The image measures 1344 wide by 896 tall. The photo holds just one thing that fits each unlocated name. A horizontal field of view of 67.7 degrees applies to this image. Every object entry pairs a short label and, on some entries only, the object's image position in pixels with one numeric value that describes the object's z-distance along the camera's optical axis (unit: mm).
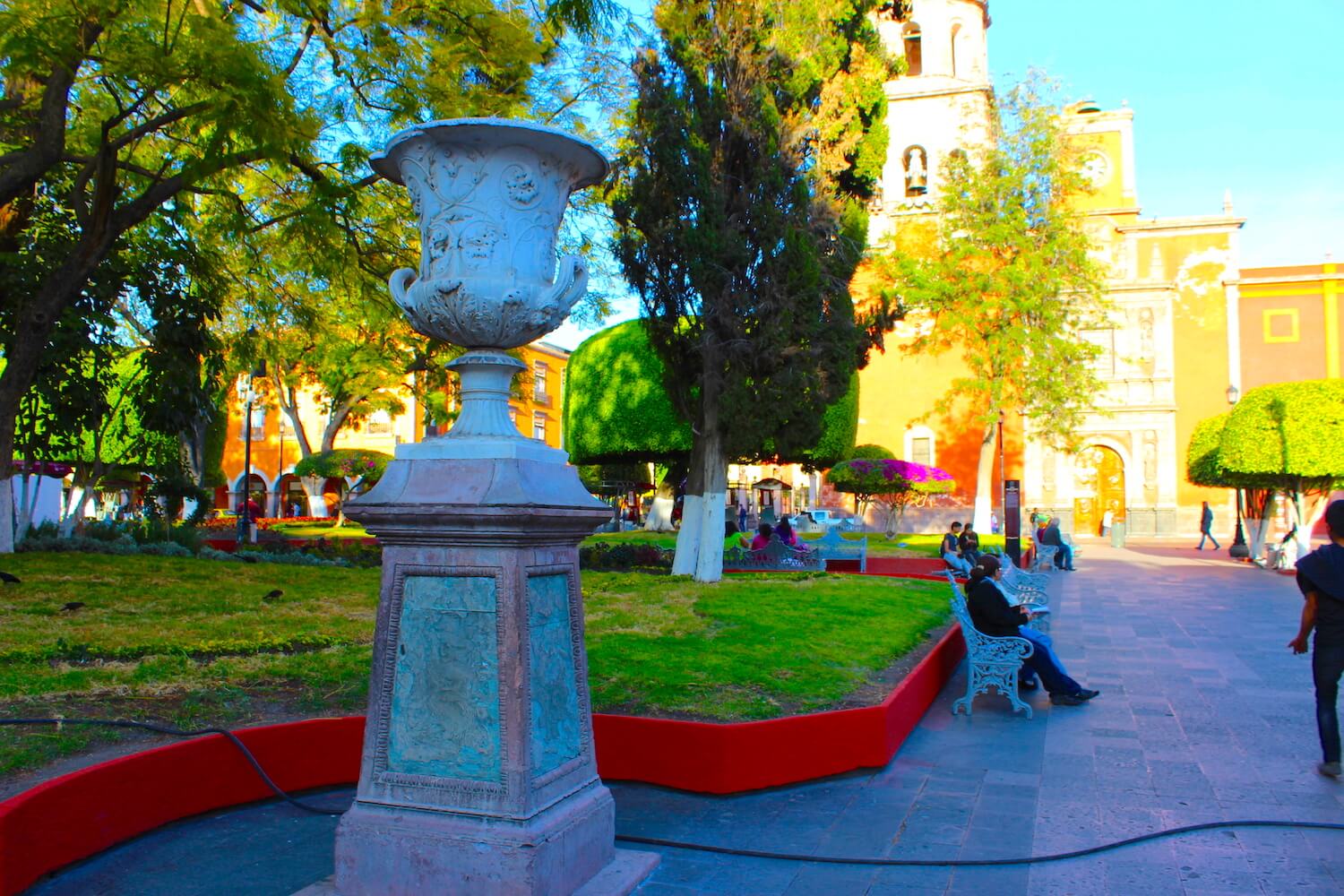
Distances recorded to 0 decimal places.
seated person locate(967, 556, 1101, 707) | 6957
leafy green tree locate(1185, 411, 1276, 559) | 22125
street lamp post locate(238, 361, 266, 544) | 19438
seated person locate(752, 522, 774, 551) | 15273
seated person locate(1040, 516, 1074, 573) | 21594
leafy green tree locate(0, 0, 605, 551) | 7898
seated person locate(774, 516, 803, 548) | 15962
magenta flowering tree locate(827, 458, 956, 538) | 21953
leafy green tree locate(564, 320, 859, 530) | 24531
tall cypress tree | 11938
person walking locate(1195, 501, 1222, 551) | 28016
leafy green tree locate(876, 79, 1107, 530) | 23781
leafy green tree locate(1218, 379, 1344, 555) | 19641
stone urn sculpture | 3303
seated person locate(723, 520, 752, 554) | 15625
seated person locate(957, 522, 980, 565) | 13141
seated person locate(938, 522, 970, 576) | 12094
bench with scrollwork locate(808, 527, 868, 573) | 15898
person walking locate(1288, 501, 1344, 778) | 5219
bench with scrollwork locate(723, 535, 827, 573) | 14656
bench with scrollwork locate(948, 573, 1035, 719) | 6820
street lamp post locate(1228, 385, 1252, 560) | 24328
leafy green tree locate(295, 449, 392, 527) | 30609
